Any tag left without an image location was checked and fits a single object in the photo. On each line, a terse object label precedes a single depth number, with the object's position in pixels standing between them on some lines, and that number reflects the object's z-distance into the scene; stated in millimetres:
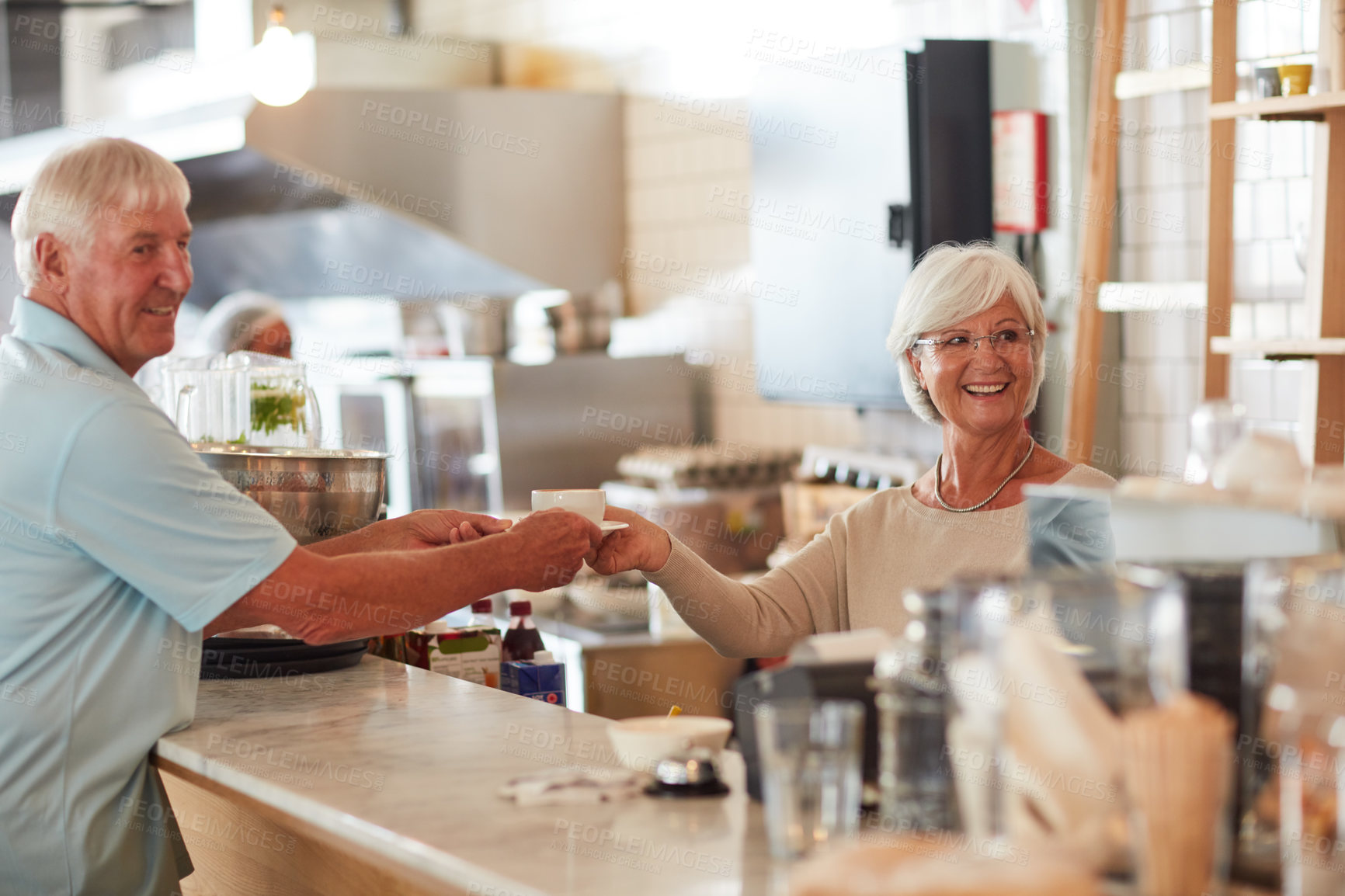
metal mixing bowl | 2518
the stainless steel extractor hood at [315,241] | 5949
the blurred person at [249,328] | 4395
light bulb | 4832
